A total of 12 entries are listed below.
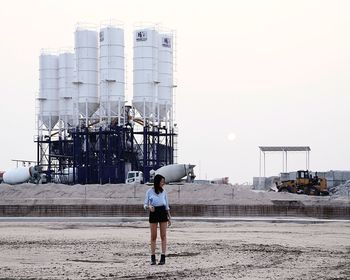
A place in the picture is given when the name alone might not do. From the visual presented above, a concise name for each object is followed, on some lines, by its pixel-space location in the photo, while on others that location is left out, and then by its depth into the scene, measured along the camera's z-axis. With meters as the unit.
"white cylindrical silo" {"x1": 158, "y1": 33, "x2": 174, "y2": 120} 70.50
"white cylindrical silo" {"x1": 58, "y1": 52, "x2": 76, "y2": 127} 77.38
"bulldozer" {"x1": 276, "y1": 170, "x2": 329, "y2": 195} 55.31
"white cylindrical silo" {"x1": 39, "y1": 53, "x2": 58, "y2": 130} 80.06
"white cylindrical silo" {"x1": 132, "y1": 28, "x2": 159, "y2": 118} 68.06
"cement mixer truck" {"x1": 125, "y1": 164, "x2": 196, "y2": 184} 59.12
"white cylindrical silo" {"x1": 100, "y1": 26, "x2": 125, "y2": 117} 67.88
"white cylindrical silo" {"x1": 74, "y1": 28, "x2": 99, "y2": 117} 70.62
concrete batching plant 68.12
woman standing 13.72
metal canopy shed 63.15
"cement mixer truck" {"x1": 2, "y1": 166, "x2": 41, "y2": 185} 76.88
